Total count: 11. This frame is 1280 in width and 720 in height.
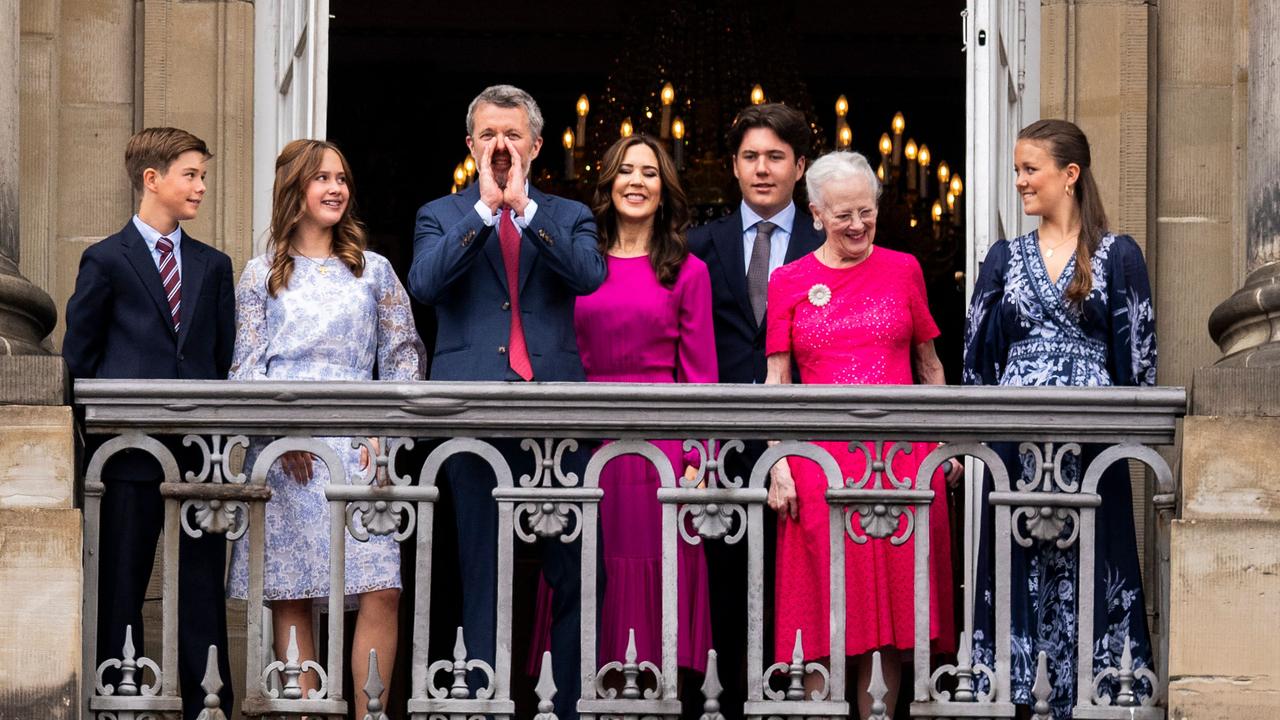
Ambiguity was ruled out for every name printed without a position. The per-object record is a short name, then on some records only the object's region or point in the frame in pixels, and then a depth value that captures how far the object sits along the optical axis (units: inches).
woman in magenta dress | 613.3
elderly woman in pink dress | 606.2
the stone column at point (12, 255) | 601.9
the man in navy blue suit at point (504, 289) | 598.2
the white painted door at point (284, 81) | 721.6
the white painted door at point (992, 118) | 708.0
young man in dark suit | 657.0
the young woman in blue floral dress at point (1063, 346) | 589.0
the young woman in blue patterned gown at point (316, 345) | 607.2
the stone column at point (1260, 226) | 599.2
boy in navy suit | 597.6
